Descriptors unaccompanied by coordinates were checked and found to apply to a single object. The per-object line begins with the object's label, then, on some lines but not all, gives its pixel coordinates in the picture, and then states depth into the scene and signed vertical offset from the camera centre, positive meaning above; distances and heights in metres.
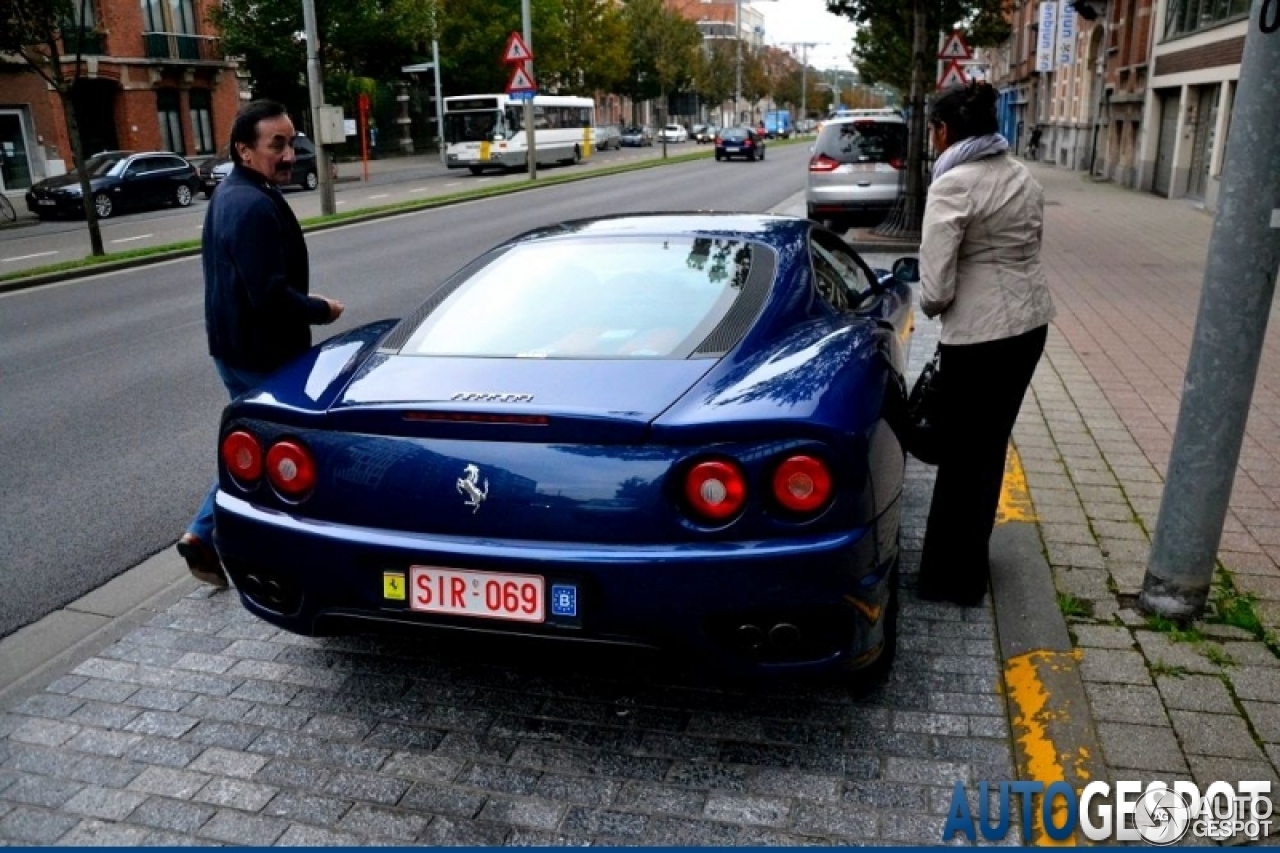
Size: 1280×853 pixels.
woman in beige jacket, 3.78 -0.67
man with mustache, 4.08 -0.58
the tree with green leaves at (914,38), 15.70 +1.79
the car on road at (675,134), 79.12 -1.74
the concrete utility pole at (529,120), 31.92 -0.28
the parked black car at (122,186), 24.06 -1.51
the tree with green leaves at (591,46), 63.03 +3.52
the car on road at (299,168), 29.12 -1.41
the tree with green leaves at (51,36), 14.35 +1.05
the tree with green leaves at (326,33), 38.72 +2.78
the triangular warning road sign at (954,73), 19.44 +0.54
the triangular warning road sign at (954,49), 19.33 +0.94
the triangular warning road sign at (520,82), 27.12 +0.68
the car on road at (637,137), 72.81 -1.83
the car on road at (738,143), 46.03 -1.41
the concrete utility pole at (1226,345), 3.38 -0.75
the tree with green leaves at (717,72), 89.81 +2.85
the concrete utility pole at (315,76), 21.00 +0.69
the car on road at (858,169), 16.39 -0.90
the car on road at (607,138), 66.06 -1.68
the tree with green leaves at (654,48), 73.06 +3.97
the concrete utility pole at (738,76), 93.31 +2.61
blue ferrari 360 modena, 2.87 -0.99
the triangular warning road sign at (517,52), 26.48 +1.36
